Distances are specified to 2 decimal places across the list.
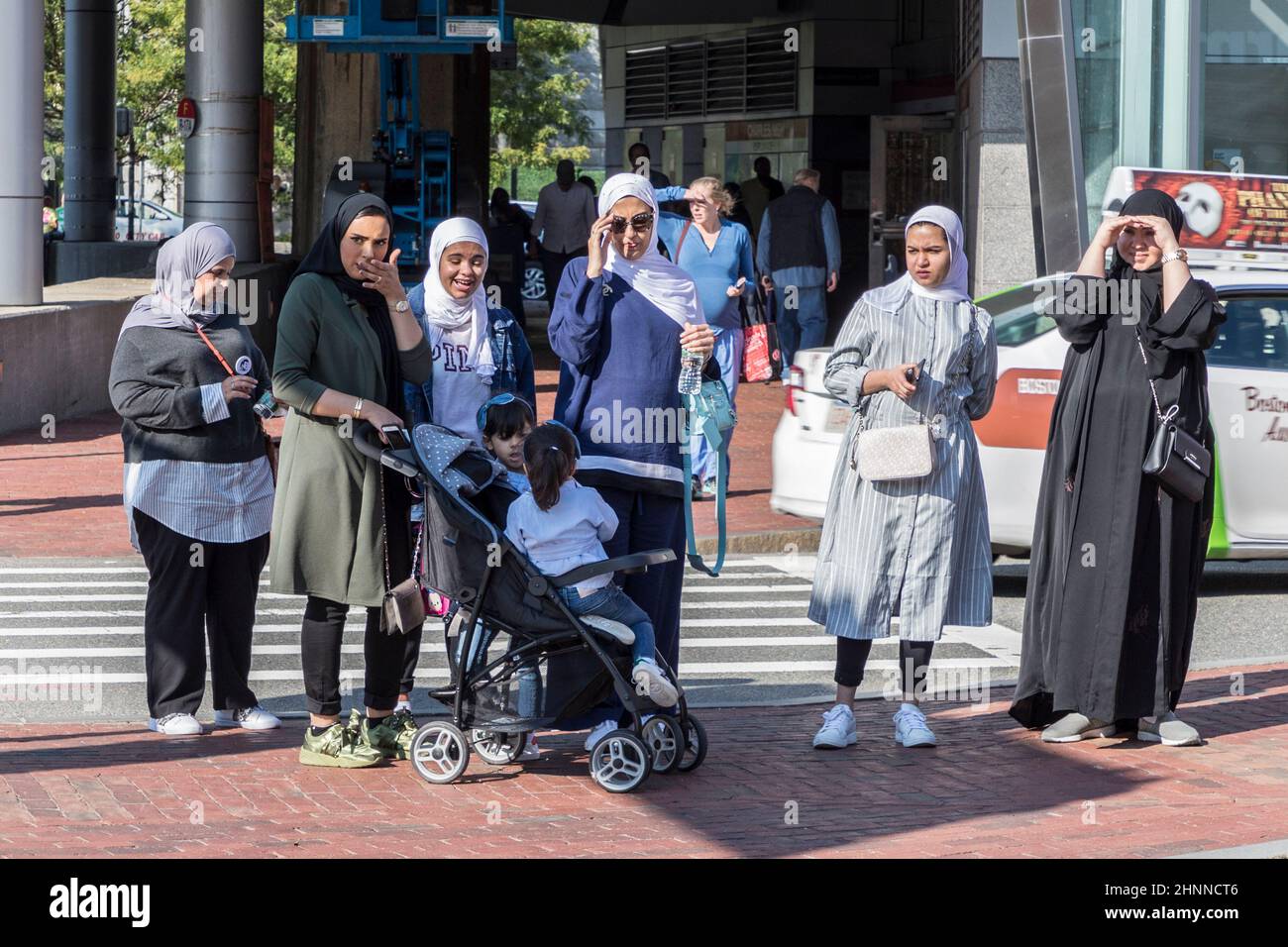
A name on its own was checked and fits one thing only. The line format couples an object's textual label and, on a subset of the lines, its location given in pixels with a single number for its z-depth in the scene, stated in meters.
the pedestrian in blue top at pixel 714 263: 12.86
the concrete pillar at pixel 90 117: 33.09
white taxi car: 10.38
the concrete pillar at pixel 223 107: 21.25
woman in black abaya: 7.17
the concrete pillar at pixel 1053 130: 16.00
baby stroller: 6.47
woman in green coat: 6.67
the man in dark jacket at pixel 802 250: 19.28
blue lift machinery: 20.52
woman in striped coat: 7.16
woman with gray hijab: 7.19
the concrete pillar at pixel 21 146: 17.44
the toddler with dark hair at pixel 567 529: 6.47
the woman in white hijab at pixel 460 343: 6.81
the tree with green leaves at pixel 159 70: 42.50
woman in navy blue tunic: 6.80
